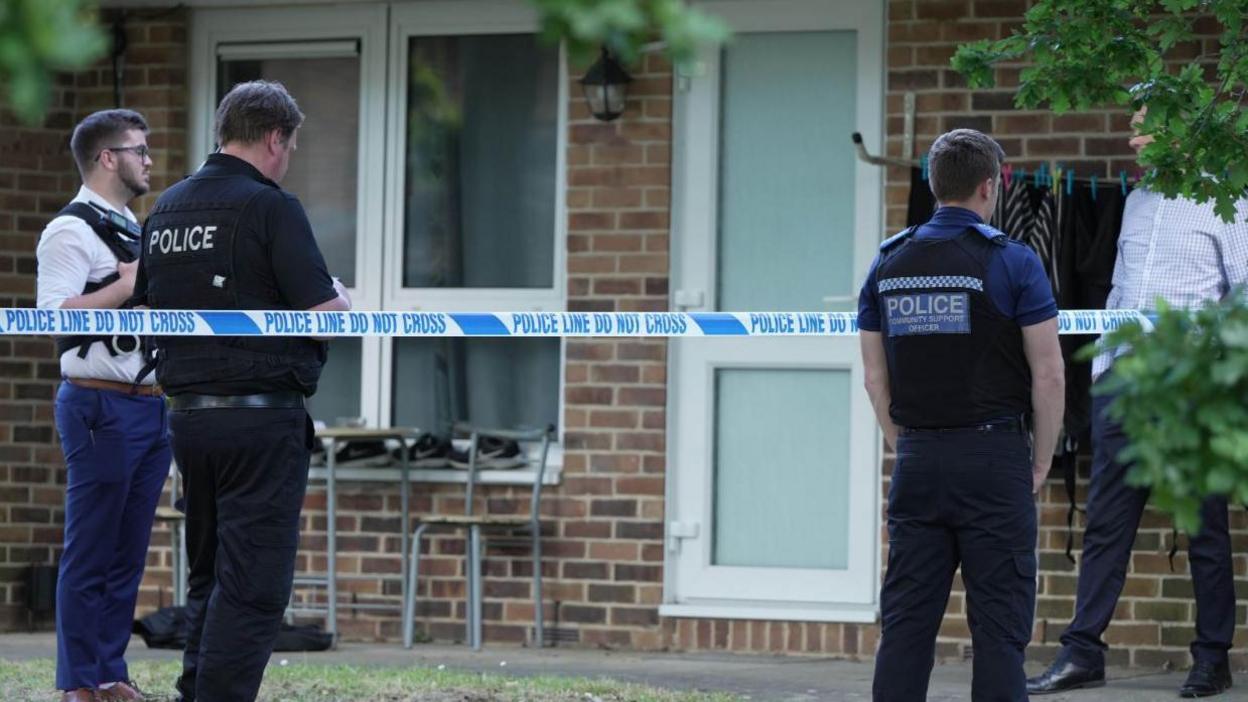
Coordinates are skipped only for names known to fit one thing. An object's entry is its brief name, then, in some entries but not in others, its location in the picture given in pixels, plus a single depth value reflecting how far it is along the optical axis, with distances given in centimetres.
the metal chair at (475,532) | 1627
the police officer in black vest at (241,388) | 1015
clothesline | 1510
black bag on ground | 1617
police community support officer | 988
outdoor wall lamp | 1620
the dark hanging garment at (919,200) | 1553
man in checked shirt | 1355
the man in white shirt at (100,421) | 1196
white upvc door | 1625
